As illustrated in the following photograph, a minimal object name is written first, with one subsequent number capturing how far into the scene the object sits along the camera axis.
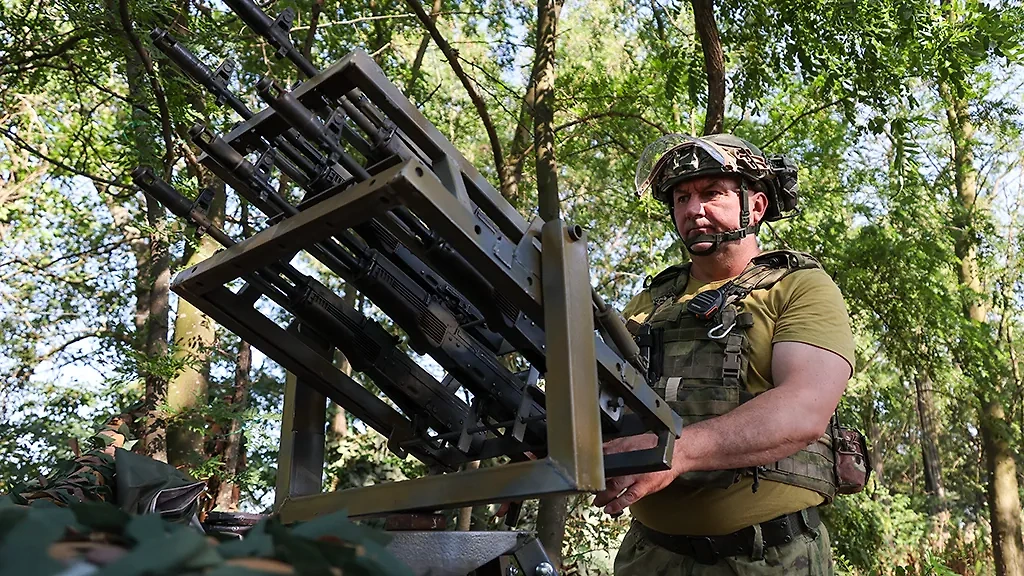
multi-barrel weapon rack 1.81
